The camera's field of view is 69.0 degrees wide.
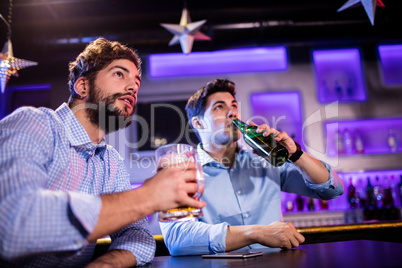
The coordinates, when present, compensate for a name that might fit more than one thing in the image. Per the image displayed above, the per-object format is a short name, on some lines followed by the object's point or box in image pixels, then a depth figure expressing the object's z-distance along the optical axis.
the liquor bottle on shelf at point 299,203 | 3.29
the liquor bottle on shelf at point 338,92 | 3.52
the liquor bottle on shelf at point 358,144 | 3.35
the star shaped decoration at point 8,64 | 2.11
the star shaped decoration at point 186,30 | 2.29
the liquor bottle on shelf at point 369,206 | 3.22
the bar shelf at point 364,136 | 3.39
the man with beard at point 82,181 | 0.63
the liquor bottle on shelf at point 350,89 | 3.54
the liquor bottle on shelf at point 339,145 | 3.36
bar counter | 0.66
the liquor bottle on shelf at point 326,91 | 3.53
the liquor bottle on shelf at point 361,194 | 3.30
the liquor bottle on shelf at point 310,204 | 3.22
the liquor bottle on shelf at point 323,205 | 3.30
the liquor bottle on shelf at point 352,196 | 3.31
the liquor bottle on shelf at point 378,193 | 3.27
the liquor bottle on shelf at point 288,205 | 3.20
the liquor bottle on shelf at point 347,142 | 3.40
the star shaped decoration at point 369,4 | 1.94
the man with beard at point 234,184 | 1.14
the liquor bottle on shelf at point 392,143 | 3.38
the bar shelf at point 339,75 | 3.54
